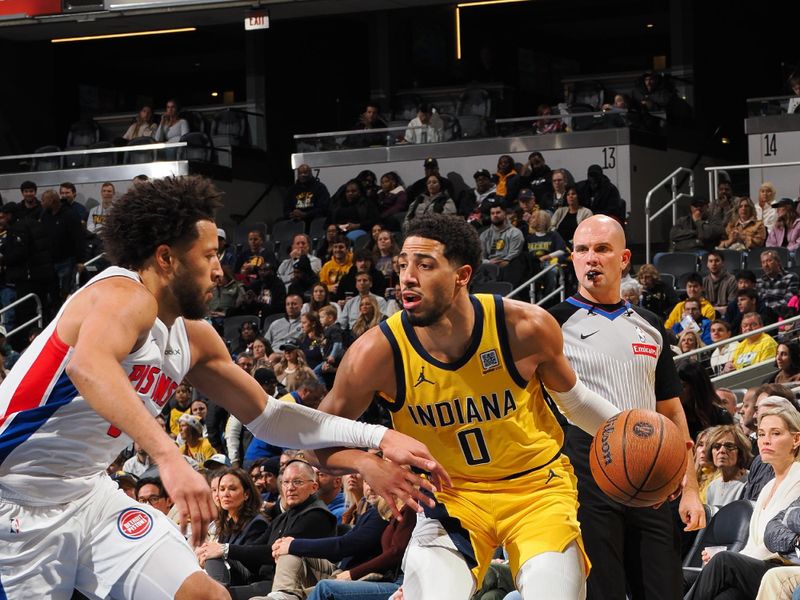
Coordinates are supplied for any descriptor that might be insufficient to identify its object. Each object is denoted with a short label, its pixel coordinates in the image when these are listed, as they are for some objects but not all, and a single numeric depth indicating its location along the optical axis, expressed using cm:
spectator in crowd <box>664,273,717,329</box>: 1326
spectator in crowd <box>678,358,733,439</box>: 882
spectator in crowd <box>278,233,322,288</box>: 1719
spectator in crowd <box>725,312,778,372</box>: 1211
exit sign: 2011
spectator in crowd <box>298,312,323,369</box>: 1457
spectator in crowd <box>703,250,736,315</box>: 1365
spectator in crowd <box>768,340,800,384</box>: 1099
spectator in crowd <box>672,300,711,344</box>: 1295
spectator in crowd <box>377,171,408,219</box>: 1870
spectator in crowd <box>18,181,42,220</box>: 1895
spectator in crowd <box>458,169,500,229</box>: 1692
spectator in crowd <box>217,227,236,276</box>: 1842
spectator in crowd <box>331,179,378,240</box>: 1822
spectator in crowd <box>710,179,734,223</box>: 1612
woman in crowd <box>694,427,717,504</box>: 847
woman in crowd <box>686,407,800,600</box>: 707
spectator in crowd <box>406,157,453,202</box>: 1891
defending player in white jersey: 411
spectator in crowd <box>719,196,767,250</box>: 1520
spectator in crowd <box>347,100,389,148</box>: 2102
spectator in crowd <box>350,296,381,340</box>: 1411
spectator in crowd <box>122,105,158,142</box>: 2322
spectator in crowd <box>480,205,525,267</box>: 1580
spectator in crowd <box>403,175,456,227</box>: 1769
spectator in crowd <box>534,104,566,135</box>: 1983
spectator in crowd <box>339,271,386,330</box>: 1479
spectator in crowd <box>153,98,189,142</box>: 2245
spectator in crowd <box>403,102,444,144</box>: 2073
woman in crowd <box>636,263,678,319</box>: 1354
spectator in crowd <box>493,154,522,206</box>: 1791
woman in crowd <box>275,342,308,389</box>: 1297
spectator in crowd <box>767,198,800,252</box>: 1495
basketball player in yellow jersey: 498
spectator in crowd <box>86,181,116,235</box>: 1947
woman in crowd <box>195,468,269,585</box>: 883
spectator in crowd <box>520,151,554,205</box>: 1762
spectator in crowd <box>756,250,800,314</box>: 1311
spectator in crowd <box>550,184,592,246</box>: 1627
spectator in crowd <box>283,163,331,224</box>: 1981
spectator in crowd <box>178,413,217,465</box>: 1264
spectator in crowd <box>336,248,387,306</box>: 1527
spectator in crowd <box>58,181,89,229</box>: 1969
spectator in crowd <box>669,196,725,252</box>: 1606
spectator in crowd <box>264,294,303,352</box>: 1561
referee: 575
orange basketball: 528
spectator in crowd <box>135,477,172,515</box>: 984
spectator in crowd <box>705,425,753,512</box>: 836
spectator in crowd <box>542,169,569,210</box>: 1702
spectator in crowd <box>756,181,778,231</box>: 1577
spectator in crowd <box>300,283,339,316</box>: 1543
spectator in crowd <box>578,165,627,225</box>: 1708
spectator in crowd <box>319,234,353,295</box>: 1642
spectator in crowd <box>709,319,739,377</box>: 1242
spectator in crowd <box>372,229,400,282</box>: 1582
